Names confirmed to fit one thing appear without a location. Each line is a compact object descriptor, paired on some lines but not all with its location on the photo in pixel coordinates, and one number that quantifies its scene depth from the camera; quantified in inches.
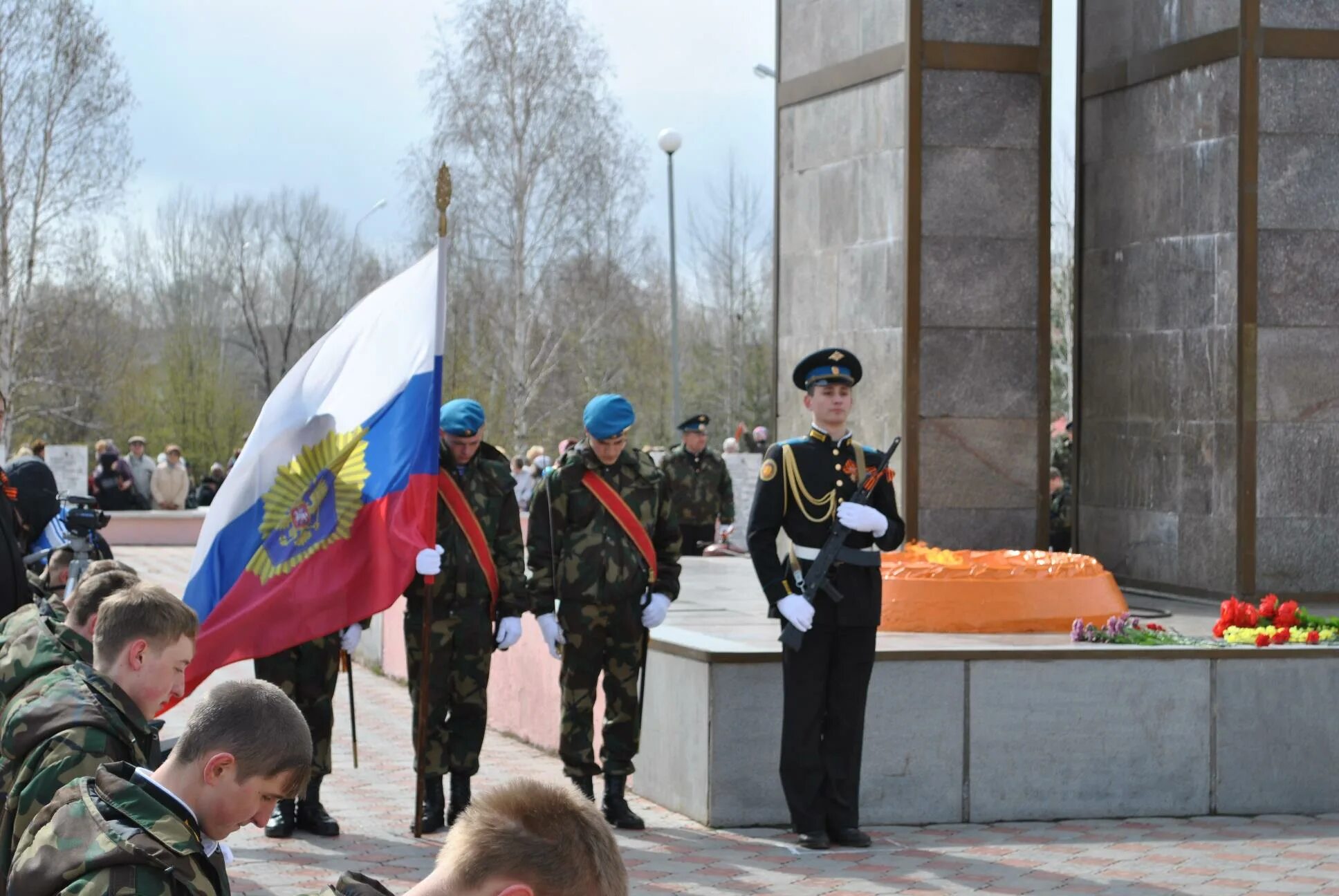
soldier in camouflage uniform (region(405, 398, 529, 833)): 320.8
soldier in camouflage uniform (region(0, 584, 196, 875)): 148.0
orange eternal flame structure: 373.7
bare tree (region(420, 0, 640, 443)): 1594.5
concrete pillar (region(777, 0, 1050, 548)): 461.1
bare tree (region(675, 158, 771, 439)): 2393.0
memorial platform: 327.0
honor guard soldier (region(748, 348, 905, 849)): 306.5
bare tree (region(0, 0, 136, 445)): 1556.3
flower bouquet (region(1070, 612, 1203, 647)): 348.5
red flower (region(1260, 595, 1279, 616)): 364.8
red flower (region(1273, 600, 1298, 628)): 360.2
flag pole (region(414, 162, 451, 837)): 296.8
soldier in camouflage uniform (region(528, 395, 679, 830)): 327.9
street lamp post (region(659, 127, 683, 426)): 1344.7
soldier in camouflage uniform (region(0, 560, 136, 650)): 185.6
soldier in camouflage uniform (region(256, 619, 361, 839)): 316.8
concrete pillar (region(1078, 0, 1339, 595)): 430.0
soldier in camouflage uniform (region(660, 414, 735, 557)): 744.3
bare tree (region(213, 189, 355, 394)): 2556.6
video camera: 418.9
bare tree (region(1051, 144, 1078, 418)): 1332.4
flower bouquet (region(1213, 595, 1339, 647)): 352.5
